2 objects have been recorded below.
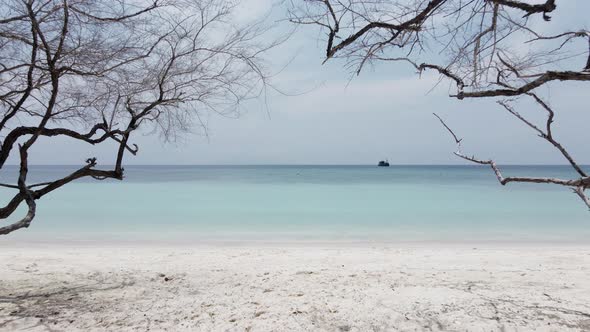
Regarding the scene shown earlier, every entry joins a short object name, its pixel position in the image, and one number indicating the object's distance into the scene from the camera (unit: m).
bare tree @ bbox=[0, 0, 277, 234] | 3.96
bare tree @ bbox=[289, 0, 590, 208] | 2.55
